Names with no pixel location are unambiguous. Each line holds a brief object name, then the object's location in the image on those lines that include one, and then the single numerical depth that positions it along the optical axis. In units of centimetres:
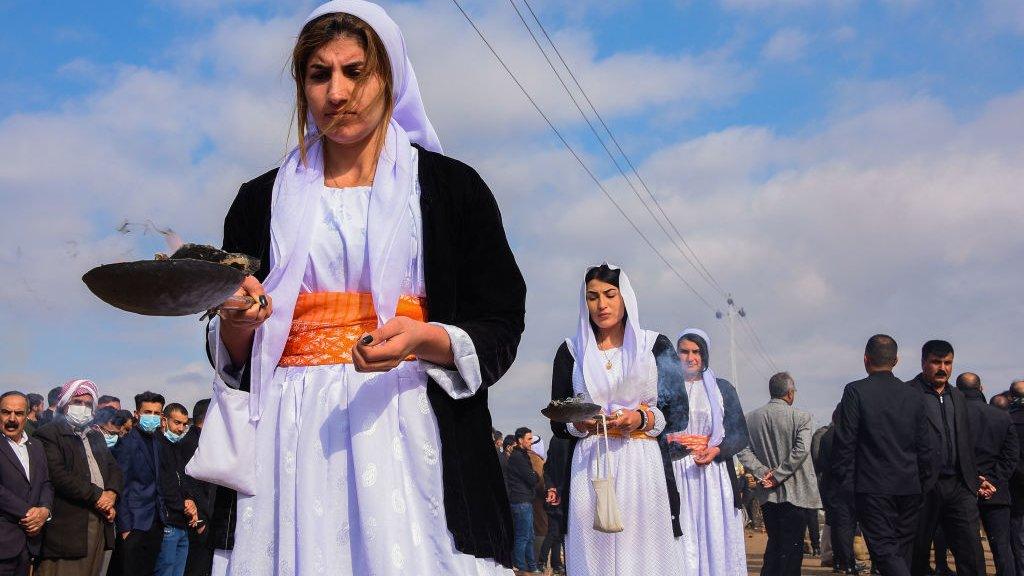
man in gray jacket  1162
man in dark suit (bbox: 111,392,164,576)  1109
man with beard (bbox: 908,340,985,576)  995
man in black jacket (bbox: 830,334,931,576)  951
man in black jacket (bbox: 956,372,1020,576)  1088
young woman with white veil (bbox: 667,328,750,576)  920
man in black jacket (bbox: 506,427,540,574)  1780
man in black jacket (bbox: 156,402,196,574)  1135
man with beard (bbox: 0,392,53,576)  902
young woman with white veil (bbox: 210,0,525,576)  232
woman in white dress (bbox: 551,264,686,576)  744
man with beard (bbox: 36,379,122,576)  981
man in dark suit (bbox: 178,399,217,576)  1164
